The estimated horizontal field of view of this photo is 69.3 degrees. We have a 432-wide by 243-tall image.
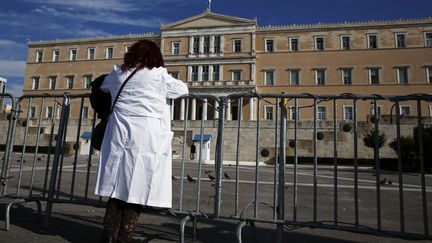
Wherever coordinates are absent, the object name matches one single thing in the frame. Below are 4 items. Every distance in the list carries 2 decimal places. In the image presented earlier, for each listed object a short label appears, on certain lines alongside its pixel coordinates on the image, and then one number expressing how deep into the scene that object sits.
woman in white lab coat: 2.54
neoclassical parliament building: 37.09
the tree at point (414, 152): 16.03
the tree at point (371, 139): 19.59
